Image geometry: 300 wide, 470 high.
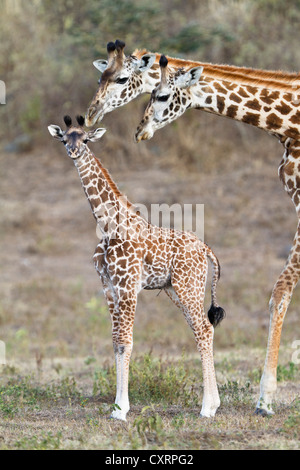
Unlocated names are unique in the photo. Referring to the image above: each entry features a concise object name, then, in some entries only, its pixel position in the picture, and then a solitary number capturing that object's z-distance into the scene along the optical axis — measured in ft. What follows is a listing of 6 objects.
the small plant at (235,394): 54.24
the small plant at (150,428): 41.83
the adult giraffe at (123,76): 51.54
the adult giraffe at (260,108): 50.39
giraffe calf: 49.32
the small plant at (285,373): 64.28
